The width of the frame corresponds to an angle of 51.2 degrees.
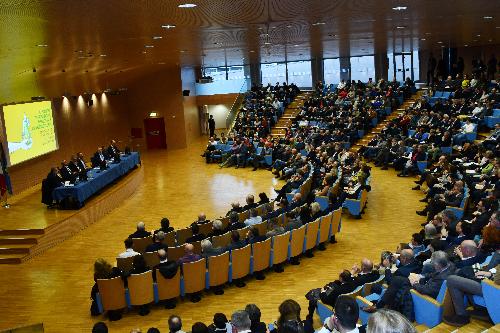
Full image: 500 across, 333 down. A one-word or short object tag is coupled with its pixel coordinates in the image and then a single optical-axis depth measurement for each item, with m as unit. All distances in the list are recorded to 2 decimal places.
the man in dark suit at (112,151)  17.86
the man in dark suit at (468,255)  5.79
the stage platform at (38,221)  11.43
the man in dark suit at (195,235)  9.36
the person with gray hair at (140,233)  9.92
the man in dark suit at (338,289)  6.37
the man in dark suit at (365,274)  6.61
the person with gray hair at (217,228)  9.50
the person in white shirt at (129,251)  8.59
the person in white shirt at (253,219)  10.09
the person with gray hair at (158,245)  8.94
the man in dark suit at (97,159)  16.59
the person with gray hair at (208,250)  8.45
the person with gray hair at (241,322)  4.87
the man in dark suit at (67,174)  14.04
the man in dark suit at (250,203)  11.25
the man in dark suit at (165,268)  8.00
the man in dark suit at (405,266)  6.35
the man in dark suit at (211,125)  29.30
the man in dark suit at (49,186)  13.50
